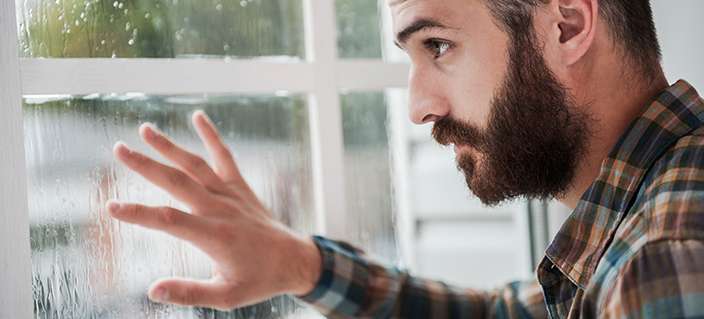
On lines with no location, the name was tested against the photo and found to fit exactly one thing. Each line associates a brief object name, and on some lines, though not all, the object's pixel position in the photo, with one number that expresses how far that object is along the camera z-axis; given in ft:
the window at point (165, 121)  3.60
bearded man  3.74
